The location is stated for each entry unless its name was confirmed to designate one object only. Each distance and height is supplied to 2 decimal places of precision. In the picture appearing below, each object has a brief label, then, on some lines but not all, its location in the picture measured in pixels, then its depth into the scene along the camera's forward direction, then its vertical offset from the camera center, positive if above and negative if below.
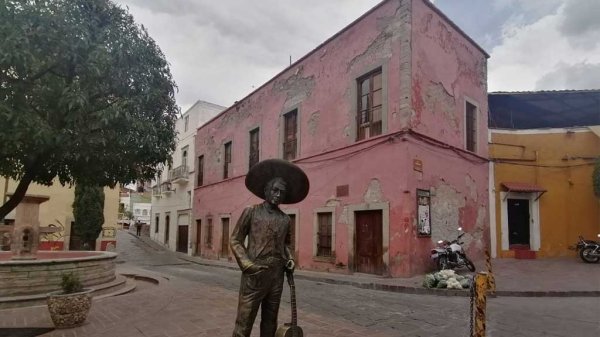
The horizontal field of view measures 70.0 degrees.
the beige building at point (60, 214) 20.31 +0.00
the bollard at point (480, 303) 3.91 -0.72
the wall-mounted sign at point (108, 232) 22.64 -0.88
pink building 11.14 +2.41
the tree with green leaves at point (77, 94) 3.99 +1.28
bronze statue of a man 3.53 -0.20
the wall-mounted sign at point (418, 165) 11.09 +1.48
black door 14.23 +0.06
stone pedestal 8.79 -0.34
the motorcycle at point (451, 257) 10.60 -0.86
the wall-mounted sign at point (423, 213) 10.99 +0.24
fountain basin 7.34 -1.07
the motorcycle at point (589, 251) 12.60 -0.75
